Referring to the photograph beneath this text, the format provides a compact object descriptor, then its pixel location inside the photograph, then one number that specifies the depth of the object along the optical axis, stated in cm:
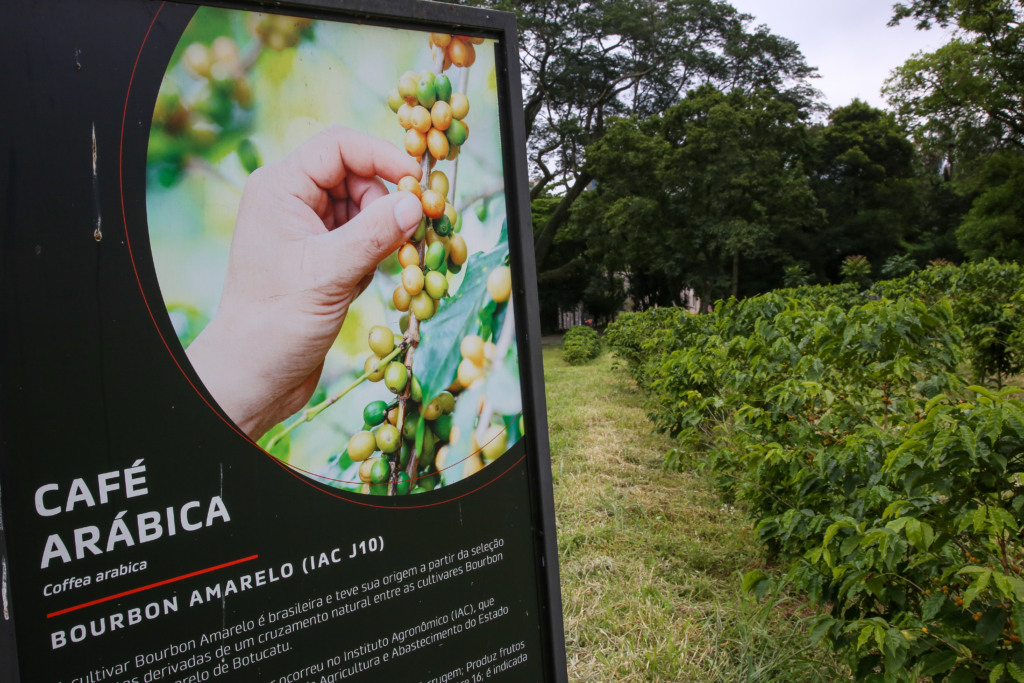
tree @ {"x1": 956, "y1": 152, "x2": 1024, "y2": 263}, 2066
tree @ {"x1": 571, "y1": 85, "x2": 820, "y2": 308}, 2148
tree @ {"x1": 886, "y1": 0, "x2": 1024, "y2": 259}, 2006
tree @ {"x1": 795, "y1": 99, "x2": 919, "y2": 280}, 2497
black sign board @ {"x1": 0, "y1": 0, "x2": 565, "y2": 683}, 108
